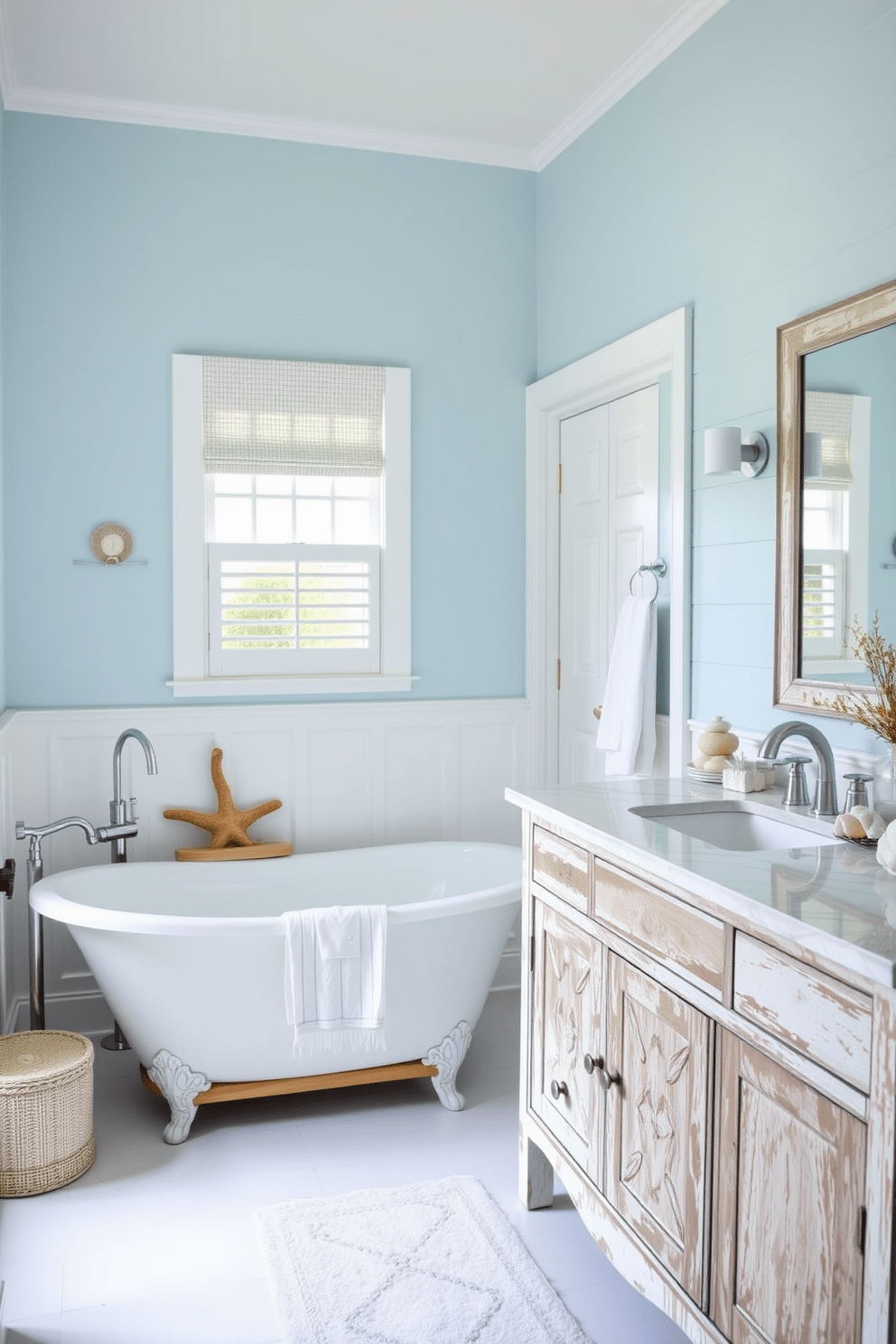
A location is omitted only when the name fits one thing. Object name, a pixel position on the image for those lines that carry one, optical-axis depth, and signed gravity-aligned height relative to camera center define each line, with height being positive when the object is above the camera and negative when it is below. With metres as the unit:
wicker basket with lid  2.57 -1.16
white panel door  3.33 +0.30
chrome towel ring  3.18 +0.18
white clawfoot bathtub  2.78 -0.91
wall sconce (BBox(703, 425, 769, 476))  2.61 +0.42
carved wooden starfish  3.60 -0.62
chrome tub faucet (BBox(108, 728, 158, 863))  3.40 -0.54
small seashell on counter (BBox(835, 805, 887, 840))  1.91 -0.33
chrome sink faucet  2.17 -0.29
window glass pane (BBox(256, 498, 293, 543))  3.76 +0.37
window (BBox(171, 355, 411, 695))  3.67 +0.35
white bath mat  2.11 -1.32
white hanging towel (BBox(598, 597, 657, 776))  3.14 -0.18
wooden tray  3.52 -0.72
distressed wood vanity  1.41 -0.67
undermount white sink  2.25 -0.40
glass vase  2.11 -0.31
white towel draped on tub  2.78 -0.87
